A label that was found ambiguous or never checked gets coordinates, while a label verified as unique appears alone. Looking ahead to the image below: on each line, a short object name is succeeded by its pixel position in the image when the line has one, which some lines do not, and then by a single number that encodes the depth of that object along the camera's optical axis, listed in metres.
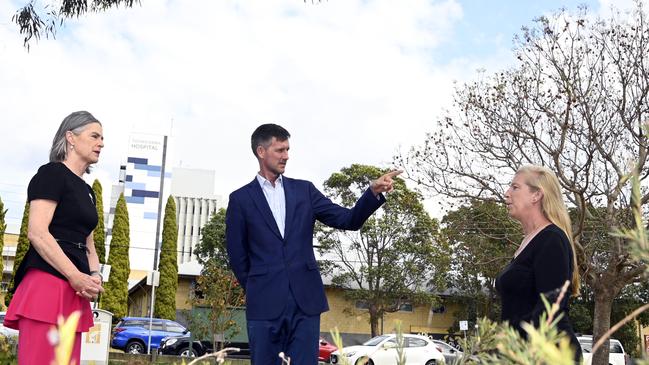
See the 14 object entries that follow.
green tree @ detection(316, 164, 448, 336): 35.84
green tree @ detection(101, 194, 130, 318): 44.56
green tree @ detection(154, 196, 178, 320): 45.16
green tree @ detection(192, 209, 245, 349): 22.02
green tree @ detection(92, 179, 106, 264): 44.00
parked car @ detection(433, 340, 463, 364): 26.53
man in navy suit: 3.94
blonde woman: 3.36
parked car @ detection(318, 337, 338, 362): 30.05
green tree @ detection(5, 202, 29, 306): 38.67
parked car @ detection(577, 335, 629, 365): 27.09
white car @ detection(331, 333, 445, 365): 22.41
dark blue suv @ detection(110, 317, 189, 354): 26.56
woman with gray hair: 3.04
